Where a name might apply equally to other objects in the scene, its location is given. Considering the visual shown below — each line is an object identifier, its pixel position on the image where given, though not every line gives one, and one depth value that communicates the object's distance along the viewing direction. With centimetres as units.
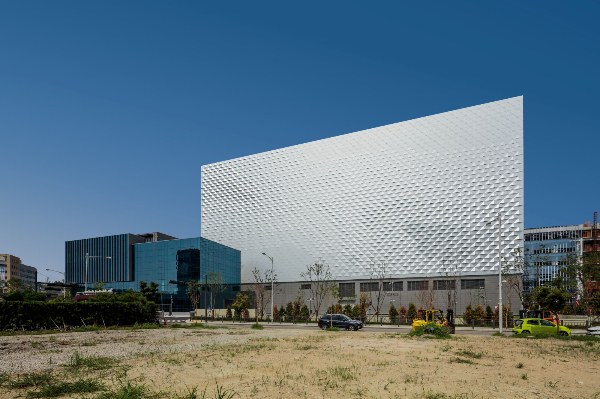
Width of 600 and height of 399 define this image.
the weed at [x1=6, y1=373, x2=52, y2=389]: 1394
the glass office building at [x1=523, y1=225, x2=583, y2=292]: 12494
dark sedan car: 4519
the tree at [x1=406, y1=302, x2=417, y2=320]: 6579
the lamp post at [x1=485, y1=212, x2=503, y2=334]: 3934
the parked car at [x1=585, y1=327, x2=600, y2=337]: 3626
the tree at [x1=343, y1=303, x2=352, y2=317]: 6729
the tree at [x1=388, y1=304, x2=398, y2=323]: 6769
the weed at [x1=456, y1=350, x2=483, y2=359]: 2090
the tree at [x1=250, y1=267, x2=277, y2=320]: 9062
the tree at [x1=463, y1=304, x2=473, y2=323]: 5596
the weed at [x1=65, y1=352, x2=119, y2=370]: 1756
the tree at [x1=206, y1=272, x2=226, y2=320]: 8608
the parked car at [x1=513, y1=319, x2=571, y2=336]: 3547
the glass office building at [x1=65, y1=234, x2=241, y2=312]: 9169
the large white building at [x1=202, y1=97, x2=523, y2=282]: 7706
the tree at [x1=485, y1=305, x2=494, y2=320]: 6055
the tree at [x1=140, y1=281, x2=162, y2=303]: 6843
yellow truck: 3778
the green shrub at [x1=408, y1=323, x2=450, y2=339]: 3192
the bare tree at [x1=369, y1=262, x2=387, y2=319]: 8325
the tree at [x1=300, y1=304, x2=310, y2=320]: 6593
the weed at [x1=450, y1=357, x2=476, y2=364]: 1907
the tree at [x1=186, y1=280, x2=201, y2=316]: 8206
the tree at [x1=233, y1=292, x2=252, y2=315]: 7438
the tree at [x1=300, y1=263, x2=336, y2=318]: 8625
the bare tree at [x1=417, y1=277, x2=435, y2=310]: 7564
